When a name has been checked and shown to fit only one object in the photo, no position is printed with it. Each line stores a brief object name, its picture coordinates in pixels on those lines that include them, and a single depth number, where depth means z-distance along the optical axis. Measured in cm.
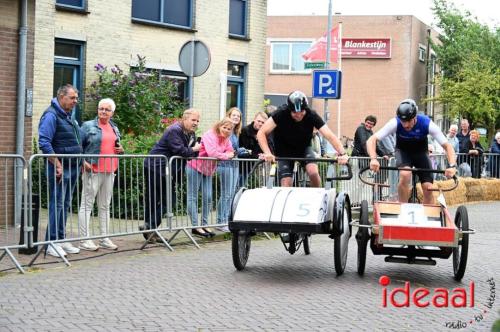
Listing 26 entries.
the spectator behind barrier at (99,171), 1092
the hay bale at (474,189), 2294
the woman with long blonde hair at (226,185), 1316
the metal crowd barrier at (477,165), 2395
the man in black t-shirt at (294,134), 1020
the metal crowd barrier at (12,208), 984
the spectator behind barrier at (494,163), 2519
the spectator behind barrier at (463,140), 2400
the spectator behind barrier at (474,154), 2394
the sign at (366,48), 5200
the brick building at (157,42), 1812
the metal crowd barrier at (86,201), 1038
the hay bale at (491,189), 2348
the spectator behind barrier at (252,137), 1447
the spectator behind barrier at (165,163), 1190
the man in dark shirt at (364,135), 1814
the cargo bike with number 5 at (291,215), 944
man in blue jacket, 1042
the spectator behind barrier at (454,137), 2300
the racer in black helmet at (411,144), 1016
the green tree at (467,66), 4634
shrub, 1897
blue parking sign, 1930
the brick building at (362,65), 5169
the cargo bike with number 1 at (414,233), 926
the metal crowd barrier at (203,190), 1234
